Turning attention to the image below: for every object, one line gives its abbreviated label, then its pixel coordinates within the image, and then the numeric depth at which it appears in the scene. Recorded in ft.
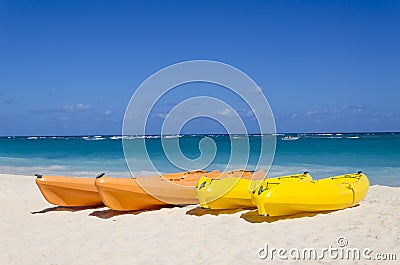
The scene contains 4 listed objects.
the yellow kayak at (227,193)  22.59
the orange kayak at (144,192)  24.04
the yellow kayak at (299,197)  19.98
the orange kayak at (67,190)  26.35
